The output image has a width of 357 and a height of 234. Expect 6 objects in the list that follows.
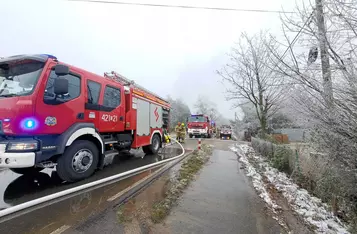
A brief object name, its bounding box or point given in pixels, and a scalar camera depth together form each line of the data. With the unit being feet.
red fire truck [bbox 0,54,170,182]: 12.63
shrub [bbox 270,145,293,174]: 21.20
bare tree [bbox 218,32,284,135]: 33.91
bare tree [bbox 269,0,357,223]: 9.52
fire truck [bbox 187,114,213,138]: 77.87
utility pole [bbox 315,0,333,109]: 10.67
